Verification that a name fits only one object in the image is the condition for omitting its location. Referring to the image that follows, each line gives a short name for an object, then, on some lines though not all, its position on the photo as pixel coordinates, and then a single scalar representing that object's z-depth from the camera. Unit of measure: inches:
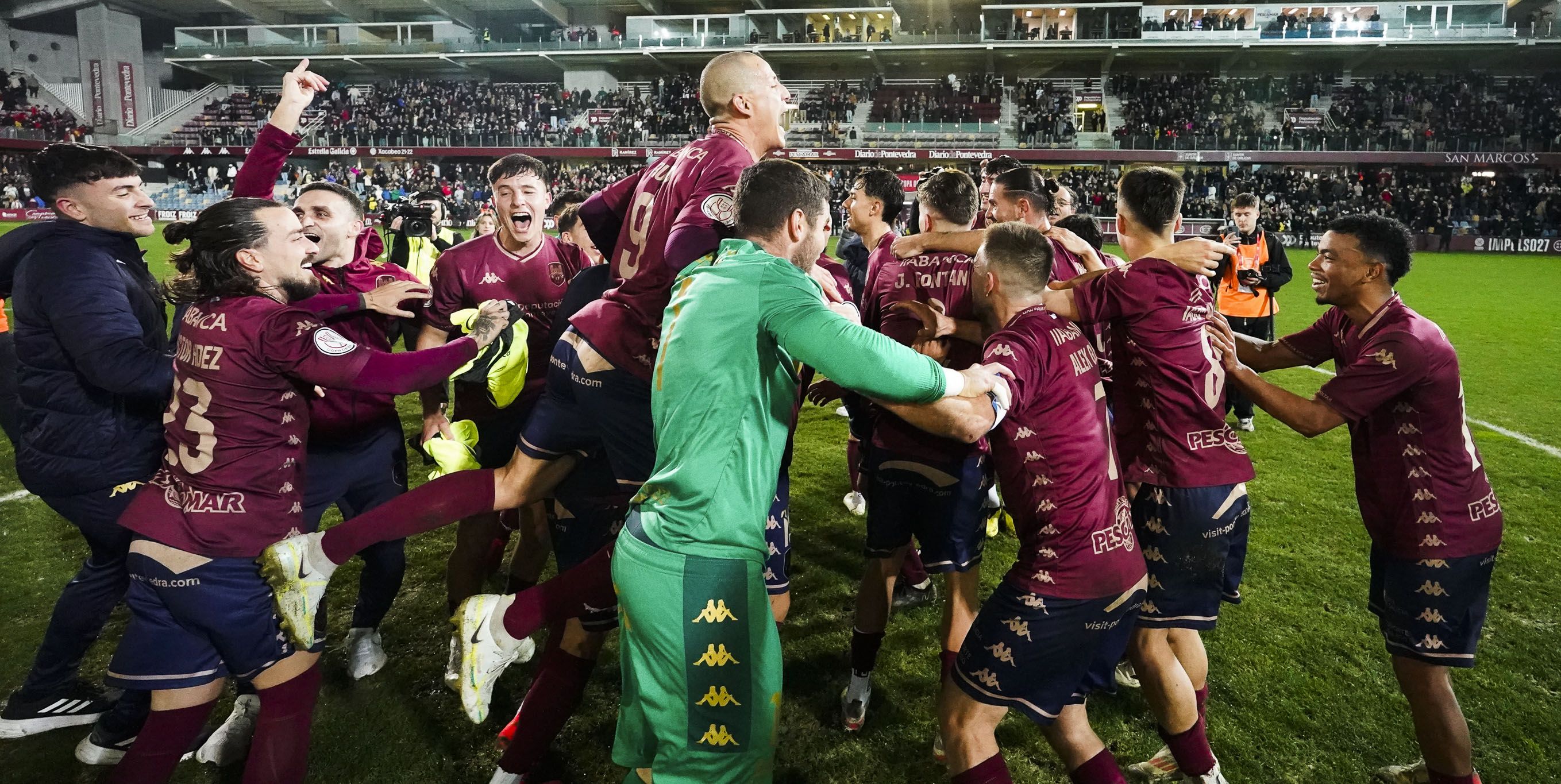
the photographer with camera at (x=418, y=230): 241.4
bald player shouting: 111.0
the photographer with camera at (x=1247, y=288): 358.0
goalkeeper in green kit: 85.2
